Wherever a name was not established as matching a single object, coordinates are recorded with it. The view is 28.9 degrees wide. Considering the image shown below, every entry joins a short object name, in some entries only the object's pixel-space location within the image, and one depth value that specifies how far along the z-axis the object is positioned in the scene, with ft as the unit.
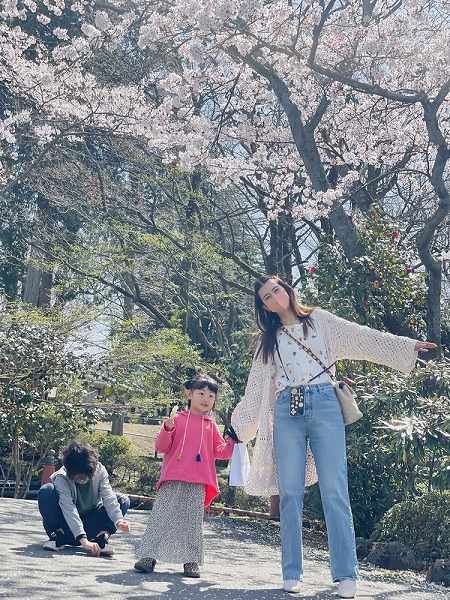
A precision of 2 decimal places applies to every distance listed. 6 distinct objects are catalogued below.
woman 13.21
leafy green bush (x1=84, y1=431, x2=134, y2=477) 42.34
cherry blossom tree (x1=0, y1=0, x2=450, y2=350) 26.25
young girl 14.80
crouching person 16.65
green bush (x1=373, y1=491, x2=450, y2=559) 21.71
